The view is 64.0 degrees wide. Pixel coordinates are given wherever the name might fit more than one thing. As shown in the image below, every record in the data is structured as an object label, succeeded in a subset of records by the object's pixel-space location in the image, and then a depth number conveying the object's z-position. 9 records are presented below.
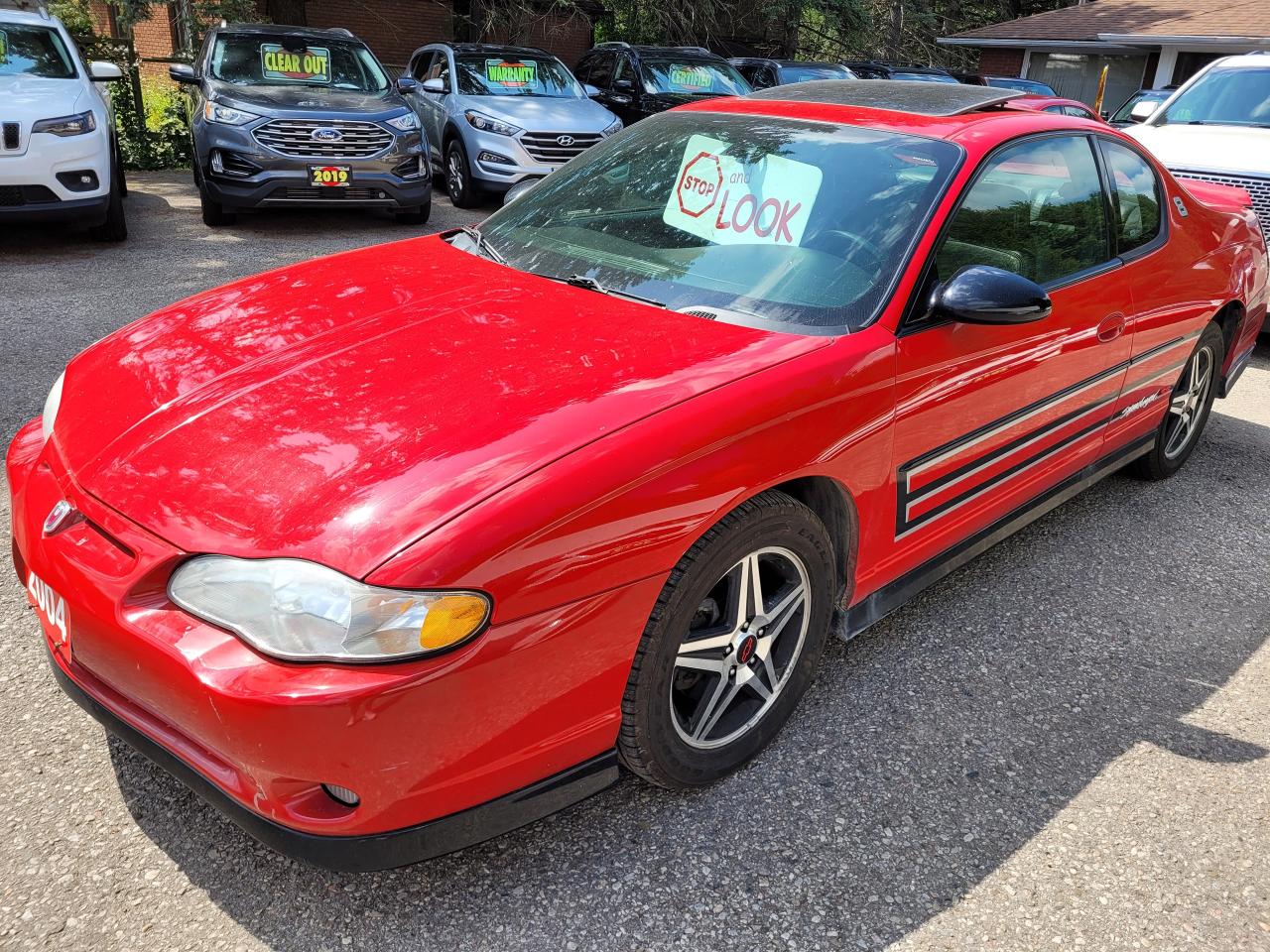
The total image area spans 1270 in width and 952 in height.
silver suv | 10.04
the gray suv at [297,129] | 8.26
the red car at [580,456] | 1.84
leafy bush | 11.98
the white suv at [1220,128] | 6.87
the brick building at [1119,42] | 21.53
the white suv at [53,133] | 6.93
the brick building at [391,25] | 20.89
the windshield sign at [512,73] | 10.95
